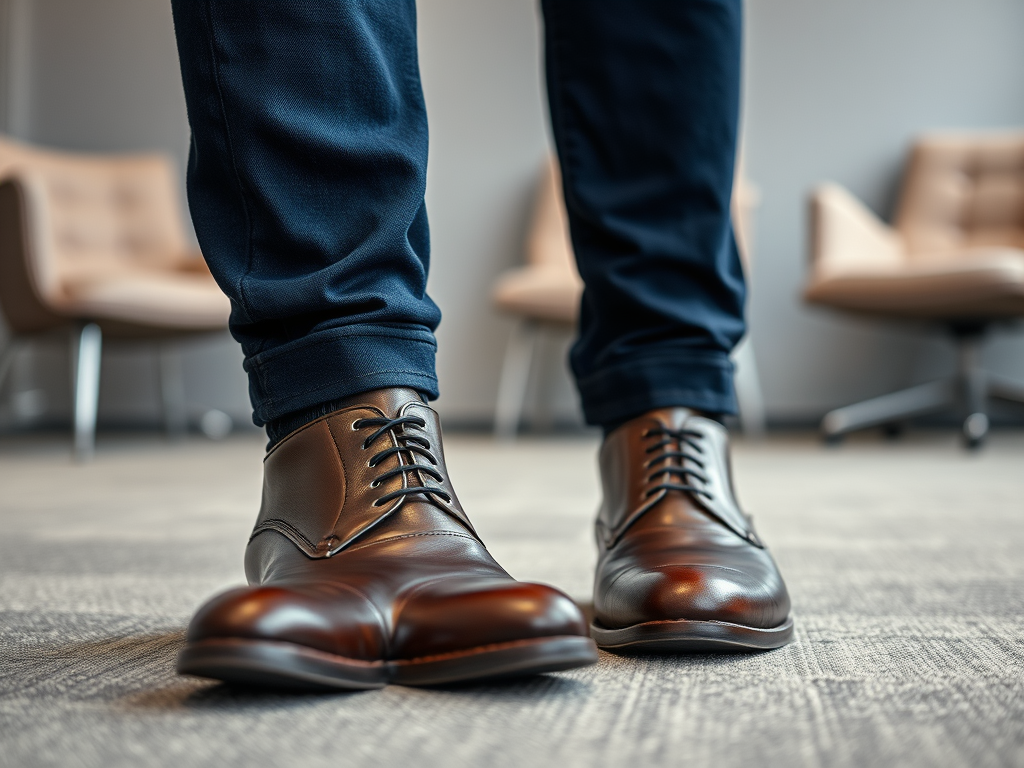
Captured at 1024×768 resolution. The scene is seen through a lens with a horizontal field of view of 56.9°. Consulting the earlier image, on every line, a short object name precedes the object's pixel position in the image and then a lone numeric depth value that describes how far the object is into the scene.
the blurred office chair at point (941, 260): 2.00
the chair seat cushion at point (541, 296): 2.29
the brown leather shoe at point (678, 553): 0.45
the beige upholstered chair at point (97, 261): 2.03
